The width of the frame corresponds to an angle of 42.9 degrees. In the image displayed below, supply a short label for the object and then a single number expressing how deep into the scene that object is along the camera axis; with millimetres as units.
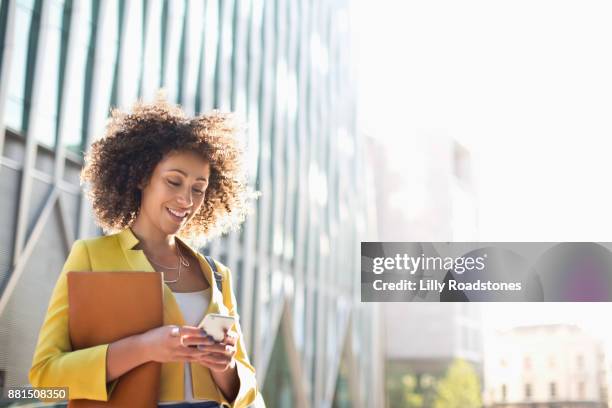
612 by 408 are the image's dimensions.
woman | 1743
